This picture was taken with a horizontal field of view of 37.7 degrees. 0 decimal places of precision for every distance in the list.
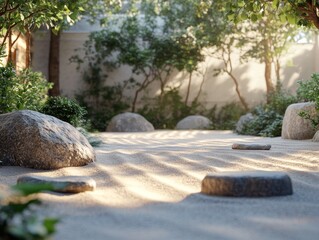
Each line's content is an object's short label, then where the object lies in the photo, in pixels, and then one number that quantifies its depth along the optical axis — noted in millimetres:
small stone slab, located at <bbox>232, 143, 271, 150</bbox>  5305
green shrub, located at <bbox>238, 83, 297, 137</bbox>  9250
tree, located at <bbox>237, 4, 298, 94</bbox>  12594
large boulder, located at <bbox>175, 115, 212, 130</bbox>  13219
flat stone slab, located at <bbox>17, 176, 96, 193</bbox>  3062
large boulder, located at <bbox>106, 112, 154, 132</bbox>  12258
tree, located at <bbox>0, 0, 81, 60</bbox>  4888
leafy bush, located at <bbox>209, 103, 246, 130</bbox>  14078
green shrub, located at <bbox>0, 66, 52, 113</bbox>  5898
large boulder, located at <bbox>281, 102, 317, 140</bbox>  7617
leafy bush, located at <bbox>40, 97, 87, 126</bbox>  7152
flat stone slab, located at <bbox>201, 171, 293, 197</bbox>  2988
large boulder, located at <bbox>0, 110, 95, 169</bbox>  4051
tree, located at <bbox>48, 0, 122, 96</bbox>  12352
